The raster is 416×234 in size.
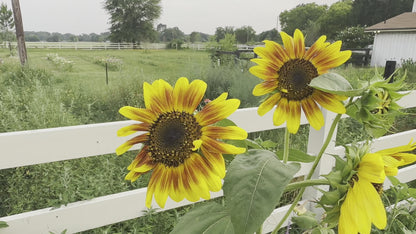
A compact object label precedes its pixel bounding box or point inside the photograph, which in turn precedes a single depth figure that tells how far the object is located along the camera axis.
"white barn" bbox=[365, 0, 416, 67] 13.41
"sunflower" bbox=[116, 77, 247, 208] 0.30
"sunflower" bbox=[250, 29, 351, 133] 0.37
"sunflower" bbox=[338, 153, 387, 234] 0.29
